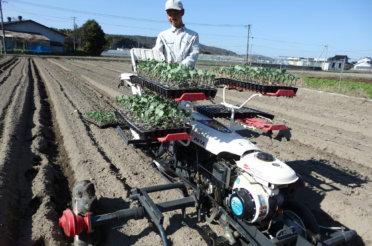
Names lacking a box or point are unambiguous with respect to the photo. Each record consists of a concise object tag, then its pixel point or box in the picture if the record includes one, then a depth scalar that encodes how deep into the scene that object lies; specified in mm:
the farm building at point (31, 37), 48375
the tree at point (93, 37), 53125
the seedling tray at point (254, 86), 3143
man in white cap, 3954
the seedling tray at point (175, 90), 3021
